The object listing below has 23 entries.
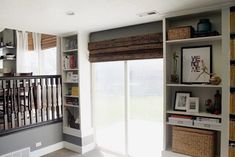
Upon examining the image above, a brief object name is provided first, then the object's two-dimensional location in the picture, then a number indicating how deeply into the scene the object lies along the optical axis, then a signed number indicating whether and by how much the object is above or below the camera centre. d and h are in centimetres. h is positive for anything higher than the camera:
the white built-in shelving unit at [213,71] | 223 +1
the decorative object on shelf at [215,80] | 232 -9
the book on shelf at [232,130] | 219 -66
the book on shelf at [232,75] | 219 -3
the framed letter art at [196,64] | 252 +11
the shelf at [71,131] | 370 -115
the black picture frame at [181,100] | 264 -39
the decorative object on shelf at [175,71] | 274 +2
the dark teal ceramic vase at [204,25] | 239 +59
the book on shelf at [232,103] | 218 -35
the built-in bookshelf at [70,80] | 378 -15
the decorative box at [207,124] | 230 -64
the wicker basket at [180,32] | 247 +53
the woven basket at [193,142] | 236 -89
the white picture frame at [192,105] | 254 -44
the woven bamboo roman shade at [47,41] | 513 +87
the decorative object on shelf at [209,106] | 245 -44
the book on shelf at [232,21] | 215 +57
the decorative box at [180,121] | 249 -64
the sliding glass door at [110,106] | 358 -65
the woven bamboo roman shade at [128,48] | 293 +41
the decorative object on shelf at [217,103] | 236 -38
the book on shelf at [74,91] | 371 -36
